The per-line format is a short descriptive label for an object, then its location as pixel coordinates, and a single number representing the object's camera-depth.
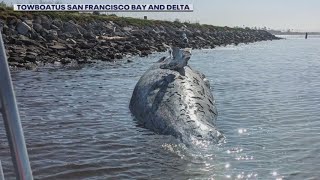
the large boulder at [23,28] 31.28
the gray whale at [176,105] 8.06
